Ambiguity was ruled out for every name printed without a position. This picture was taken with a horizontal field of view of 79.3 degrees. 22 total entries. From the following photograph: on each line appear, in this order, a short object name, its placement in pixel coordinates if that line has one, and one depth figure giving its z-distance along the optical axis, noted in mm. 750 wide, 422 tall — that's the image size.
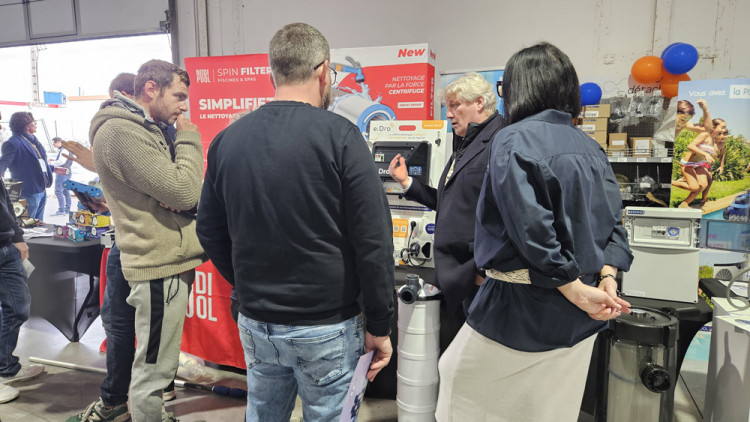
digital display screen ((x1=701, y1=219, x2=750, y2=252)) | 3564
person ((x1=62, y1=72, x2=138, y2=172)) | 2309
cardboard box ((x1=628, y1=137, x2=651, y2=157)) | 3732
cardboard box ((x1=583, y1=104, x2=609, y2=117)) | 3789
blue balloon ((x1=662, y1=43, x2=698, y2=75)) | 3641
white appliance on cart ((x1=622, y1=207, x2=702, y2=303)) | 2318
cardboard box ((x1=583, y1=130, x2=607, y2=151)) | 3809
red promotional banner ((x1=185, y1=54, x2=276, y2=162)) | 3719
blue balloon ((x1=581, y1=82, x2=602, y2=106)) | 3840
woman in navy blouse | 1177
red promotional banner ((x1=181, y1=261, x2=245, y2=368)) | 2939
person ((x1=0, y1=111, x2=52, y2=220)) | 5535
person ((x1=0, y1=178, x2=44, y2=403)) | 2725
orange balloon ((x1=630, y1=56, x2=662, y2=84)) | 3838
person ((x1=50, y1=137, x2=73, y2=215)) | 6473
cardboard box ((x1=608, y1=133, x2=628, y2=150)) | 3781
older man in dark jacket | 1912
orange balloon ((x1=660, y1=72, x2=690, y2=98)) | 3799
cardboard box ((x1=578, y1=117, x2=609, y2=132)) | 3828
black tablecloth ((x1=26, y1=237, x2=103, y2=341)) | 3488
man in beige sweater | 1922
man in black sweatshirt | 1200
